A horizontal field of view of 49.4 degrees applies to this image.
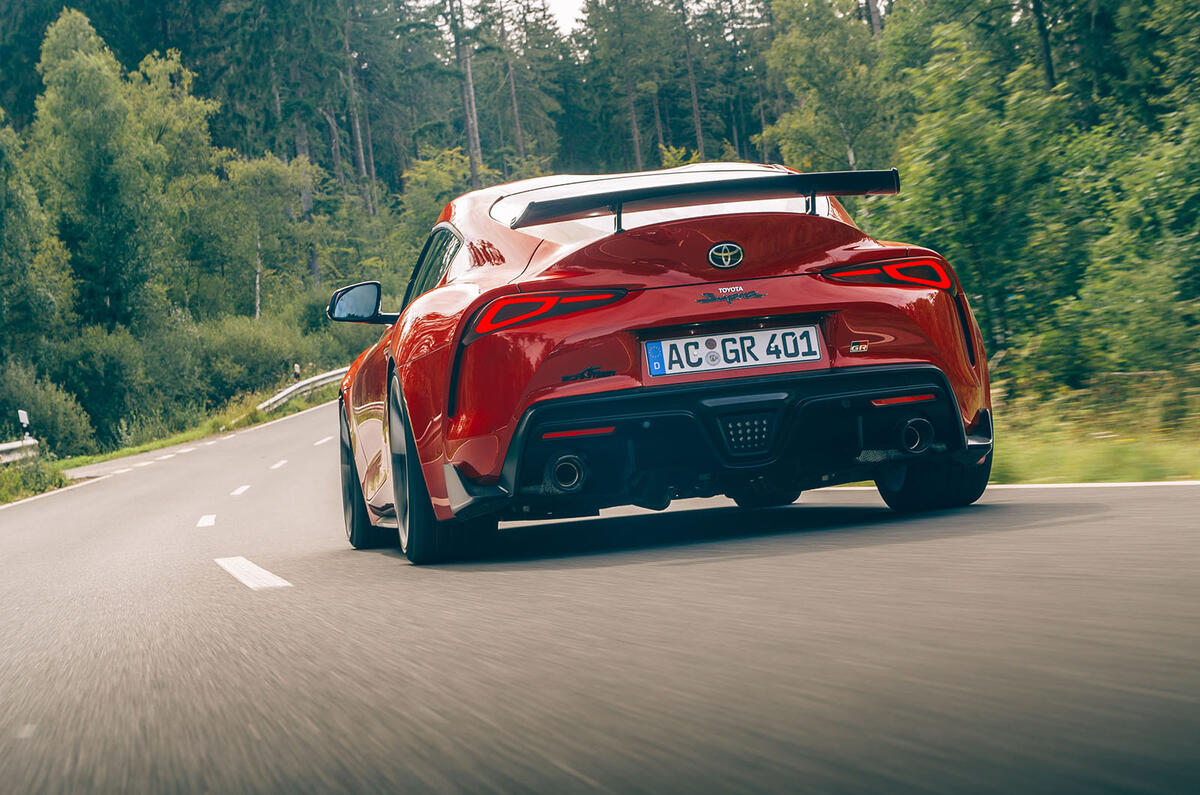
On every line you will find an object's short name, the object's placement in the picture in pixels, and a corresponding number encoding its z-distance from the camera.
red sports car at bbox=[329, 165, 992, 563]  4.65
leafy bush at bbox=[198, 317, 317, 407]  50.31
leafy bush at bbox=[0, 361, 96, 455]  42.22
